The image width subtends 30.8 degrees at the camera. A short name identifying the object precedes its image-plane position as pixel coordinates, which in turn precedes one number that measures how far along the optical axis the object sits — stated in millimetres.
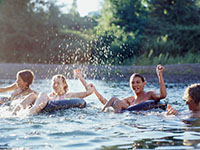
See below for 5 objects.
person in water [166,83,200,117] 6633
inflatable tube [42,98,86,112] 7352
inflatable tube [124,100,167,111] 7484
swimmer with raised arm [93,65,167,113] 7680
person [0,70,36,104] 8125
